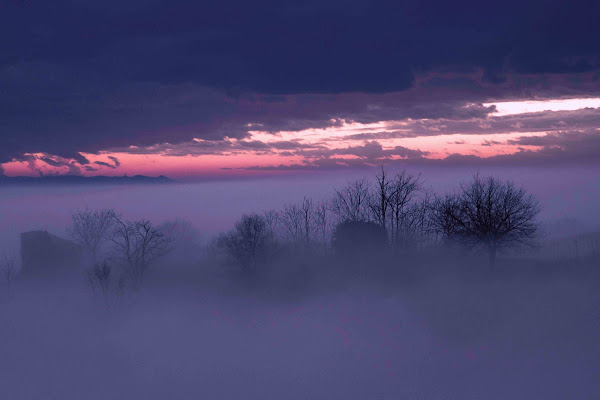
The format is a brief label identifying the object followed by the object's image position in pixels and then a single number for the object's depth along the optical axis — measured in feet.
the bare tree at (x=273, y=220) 294.25
